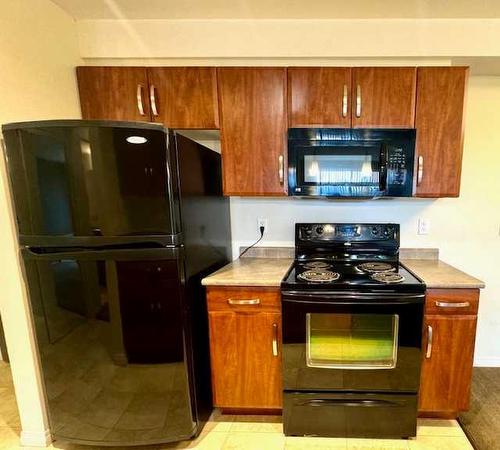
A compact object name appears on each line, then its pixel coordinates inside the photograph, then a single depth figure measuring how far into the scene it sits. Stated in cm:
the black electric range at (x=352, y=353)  151
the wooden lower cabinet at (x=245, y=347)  164
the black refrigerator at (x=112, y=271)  131
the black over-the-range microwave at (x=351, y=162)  170
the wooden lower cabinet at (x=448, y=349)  154
